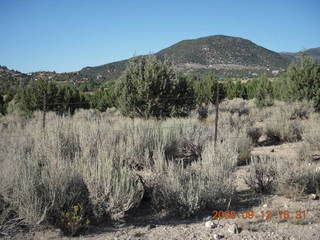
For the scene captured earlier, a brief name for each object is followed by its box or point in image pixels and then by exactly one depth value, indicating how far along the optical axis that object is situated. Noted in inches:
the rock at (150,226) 155.9
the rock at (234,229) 149.5
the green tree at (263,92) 804.0
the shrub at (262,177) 212.8
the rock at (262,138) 420.8
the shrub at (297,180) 197.3
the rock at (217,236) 143.7
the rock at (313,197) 195.9
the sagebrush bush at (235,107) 677.5
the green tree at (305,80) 598.5
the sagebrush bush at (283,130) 398.9
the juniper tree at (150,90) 452.4
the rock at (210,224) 155.4
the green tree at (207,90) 714.8
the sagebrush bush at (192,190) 171.8
